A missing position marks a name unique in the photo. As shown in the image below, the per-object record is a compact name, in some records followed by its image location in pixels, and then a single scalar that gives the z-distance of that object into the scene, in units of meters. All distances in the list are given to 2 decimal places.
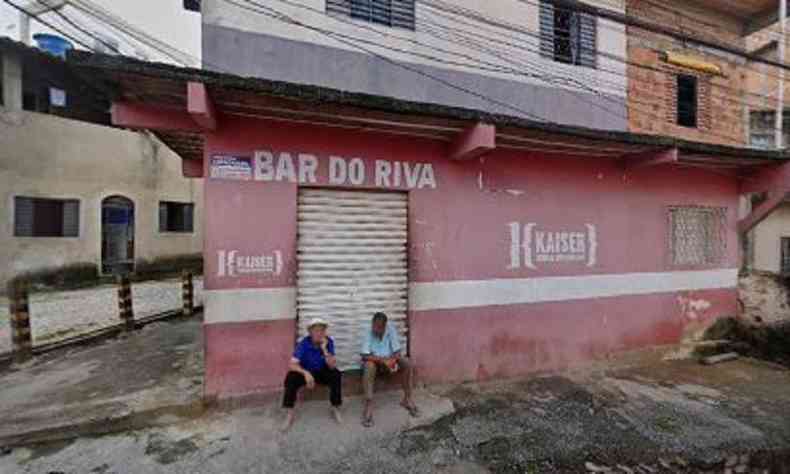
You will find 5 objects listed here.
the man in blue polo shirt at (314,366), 3.84
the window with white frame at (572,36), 8.03
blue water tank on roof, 11.79
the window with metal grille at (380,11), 6.35
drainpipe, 8.90
